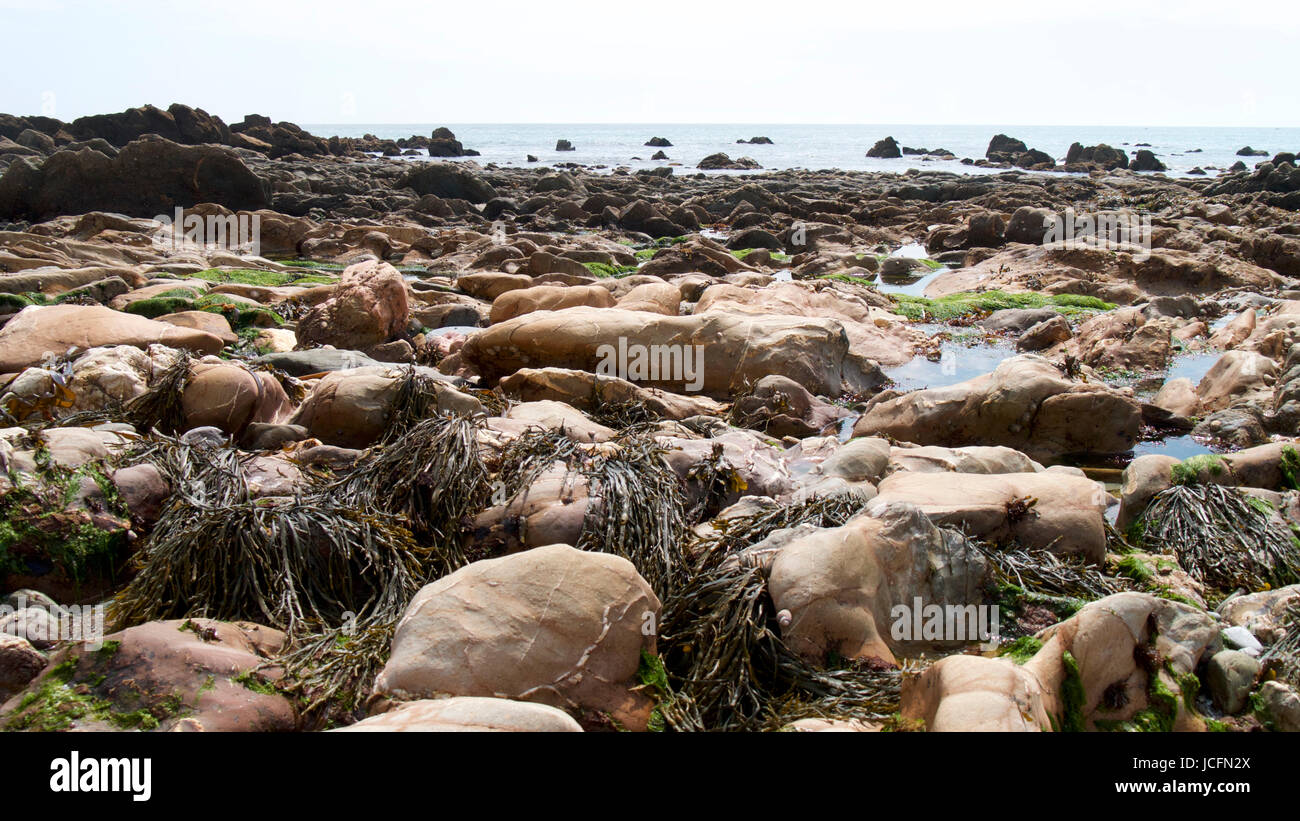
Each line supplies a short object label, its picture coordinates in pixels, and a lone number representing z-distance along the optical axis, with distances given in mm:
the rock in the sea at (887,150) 66875
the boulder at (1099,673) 3045
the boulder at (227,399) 6297
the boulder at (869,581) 3887
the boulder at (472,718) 2705
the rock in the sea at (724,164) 51125
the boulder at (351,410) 6246
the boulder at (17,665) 3348
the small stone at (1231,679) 3604
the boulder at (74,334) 7184
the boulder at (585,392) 7516
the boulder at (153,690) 3104
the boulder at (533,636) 3299
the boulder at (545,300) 10469
